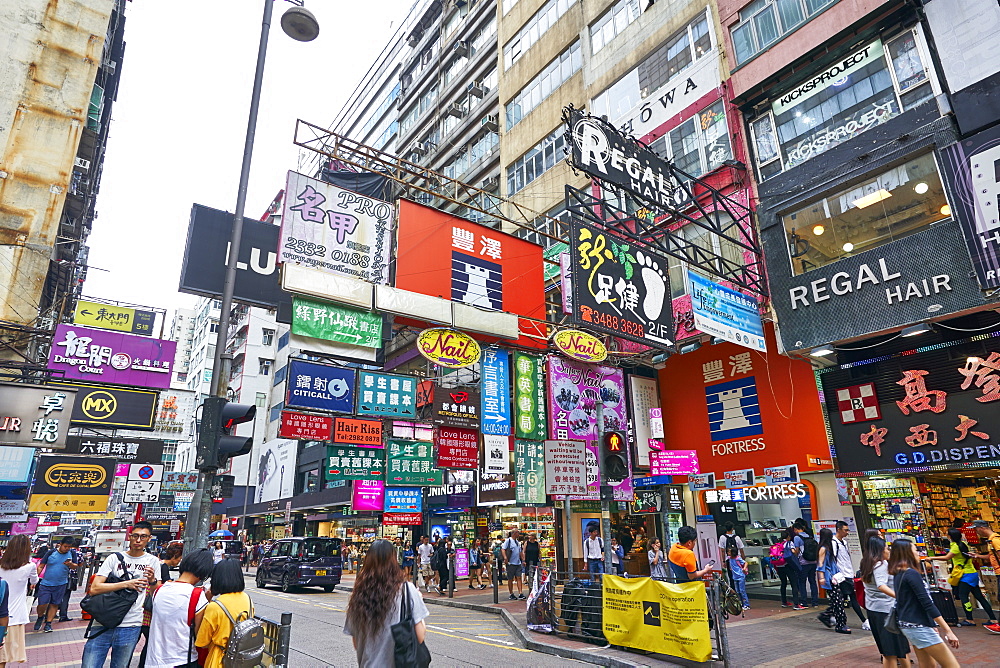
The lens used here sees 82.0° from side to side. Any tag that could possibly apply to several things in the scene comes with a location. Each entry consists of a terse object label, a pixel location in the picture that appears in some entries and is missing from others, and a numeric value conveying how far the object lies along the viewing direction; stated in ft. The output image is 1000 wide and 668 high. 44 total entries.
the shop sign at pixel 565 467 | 40.70
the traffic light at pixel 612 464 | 33.88
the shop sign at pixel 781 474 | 48.14
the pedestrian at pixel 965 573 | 32.63
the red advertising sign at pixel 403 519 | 87.13
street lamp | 24.22
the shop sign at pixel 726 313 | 41.37
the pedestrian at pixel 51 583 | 40.24
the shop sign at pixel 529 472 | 50.14
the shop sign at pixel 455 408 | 56.75
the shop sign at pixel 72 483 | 78.18
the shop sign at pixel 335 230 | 52.54
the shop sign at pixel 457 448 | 55.98
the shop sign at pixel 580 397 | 53.98
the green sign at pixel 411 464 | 59.26
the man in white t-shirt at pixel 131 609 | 17.65
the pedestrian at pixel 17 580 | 21.26
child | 43.45
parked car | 65.05
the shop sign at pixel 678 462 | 55.83
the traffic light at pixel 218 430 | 24.25
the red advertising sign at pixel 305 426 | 52.11
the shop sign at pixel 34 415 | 69.00
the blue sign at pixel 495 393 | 51.24
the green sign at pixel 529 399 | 52.16
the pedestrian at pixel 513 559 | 52.60
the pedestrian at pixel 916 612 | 16.72
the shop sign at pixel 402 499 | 70.13
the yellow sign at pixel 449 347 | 50.31
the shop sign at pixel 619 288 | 38.78
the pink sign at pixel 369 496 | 76.54
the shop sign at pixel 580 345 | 51.78
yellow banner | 25.16
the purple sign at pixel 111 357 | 73.67
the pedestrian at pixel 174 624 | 13.87
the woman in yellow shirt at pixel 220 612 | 13.69
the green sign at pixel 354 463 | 59.57
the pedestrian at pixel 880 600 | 19.43
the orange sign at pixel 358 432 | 55.06
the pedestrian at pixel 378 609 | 12.90
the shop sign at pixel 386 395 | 55.47
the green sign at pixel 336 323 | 49.85
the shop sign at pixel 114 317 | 92.68
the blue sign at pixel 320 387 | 51.88
